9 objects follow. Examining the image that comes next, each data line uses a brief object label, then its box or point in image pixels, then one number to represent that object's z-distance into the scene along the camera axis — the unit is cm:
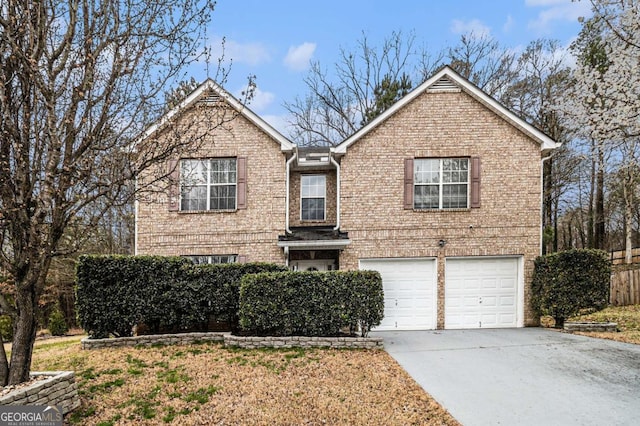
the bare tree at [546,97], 1977
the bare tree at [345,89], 2497
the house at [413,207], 1153
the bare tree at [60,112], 519
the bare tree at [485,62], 2206
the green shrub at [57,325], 1729
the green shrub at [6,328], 1557
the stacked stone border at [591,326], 1058
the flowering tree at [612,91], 866
